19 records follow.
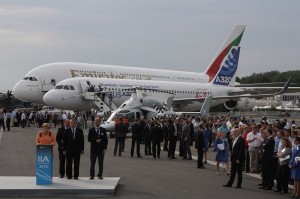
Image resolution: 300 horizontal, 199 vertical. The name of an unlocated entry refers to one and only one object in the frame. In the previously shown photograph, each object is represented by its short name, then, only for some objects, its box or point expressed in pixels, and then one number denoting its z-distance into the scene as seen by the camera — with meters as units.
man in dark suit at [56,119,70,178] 13.49
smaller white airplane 31.56
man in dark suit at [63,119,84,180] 13.31
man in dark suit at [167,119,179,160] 21.19
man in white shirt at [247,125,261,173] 16.48
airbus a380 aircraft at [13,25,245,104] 43.91
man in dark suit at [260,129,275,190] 13.85
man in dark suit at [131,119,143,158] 21.25
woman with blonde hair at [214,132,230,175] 16.44
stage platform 11.42
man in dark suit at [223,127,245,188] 13.62
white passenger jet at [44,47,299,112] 38.09
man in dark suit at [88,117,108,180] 13.77
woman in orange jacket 12.73
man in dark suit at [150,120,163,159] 21.09
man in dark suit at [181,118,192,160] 20.65
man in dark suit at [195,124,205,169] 17.84
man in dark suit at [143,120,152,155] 21.91
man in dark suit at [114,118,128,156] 21.30
